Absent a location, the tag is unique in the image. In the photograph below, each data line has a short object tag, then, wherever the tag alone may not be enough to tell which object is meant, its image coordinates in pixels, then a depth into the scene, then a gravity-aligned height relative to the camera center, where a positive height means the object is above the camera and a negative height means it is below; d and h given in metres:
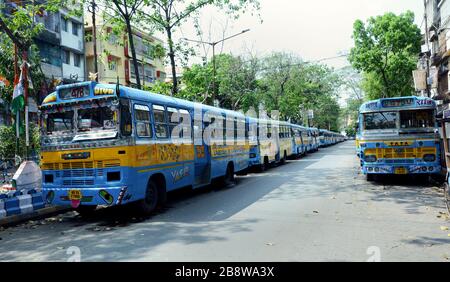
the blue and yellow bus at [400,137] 11.64 +0.02
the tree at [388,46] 28.71 +7.22
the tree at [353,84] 49.64 +7.48
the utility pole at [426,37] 18.31 +5.33
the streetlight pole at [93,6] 17.67 +6.93
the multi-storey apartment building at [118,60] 32.75 +8.61
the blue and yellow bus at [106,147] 7.82 +0.08
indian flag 11.36 +1.72
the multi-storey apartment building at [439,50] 25.55 +6.40
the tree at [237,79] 33.72 +6.04
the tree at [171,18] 19.83 +6.99
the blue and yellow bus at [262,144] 18.06 -0.01
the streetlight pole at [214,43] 24.68 +6.86
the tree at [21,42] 12.44 +4.48
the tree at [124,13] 16.78 +6.53
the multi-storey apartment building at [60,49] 25.95 +7.76
